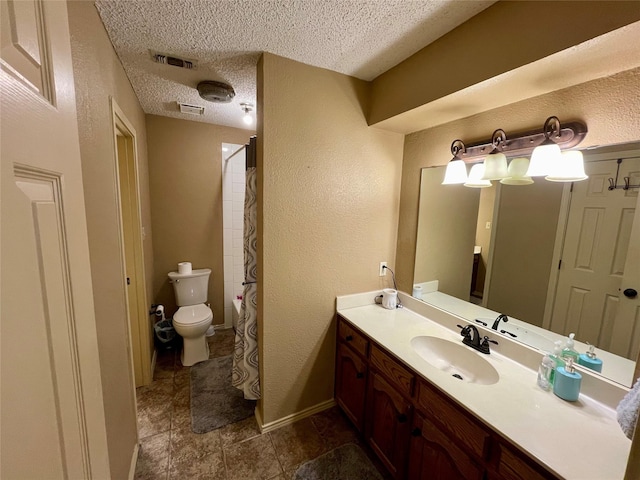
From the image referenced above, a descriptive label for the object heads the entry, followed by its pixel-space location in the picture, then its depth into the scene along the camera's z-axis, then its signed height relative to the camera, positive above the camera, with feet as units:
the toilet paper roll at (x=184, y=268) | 8.97 -2.23
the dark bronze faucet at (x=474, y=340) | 4.58 -2.33
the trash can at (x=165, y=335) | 8.34 -4.29
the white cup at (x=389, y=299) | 6.33 -2.21
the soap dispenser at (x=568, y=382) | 3.39 -2.24
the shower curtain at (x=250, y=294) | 5.88 -2.07
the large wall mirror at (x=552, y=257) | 3.44 -0.72
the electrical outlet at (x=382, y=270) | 6.72 -1.58
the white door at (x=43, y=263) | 1.14 -0.34
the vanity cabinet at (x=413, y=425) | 3.03 -3.19
